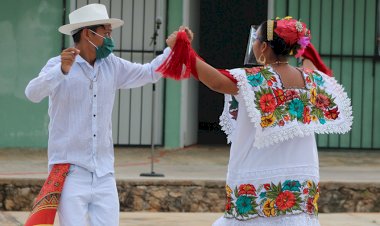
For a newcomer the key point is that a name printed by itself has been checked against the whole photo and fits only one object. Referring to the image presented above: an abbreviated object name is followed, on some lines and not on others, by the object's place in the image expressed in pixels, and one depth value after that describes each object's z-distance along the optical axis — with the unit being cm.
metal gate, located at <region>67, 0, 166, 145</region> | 2718
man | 1099
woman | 1036
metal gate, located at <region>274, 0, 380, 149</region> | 2758
